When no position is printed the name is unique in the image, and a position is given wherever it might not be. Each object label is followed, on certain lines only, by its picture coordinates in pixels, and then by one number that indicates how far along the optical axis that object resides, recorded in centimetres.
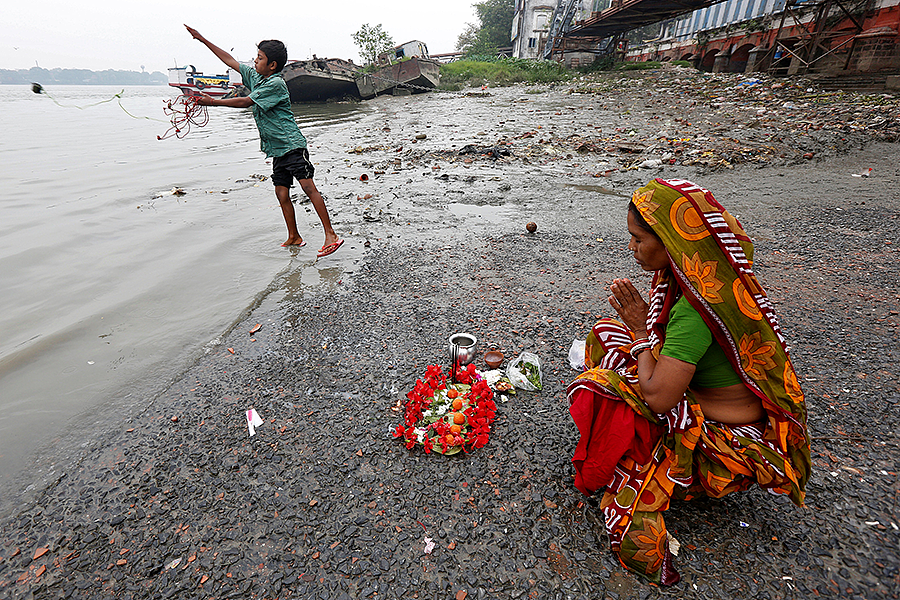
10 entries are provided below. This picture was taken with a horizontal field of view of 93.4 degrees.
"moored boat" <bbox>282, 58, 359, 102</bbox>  2223
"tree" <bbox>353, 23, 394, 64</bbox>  3058
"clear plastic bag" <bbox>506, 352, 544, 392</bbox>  245
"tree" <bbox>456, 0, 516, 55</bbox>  5372
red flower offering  207
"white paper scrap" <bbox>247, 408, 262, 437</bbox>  223
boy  404
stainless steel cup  246
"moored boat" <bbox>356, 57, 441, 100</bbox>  2556
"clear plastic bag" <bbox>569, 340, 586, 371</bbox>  258
